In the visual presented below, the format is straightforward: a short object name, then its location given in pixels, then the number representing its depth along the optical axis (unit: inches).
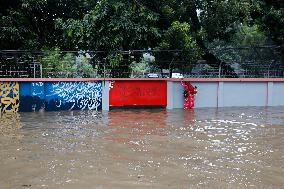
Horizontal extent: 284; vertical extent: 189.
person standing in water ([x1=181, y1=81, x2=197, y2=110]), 795.4
